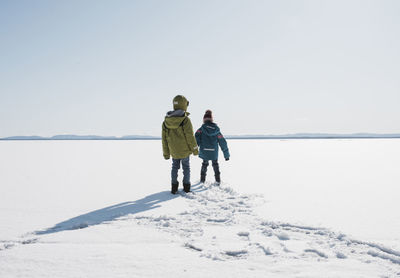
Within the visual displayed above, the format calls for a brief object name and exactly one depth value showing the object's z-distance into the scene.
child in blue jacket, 7.18
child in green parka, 6.00
